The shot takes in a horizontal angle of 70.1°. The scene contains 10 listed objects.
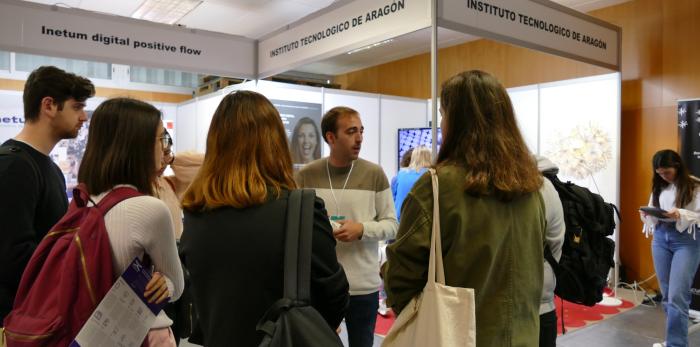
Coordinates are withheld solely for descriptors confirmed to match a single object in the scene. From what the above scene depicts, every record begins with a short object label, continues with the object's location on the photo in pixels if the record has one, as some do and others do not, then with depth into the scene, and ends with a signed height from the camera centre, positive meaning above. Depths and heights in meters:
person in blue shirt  4.41 +0.00
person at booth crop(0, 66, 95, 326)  1.43 +0.00
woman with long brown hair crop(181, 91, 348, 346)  1.08 -0.14
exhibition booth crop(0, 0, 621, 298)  2.96 +0.86
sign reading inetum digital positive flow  2.99 +0.87
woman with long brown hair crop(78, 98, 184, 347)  1.16 -0.04
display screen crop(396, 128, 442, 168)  6.42 +0.43
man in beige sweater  2.14 -0.17
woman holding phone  3.26 -0.45
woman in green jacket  1.18 -0.12
